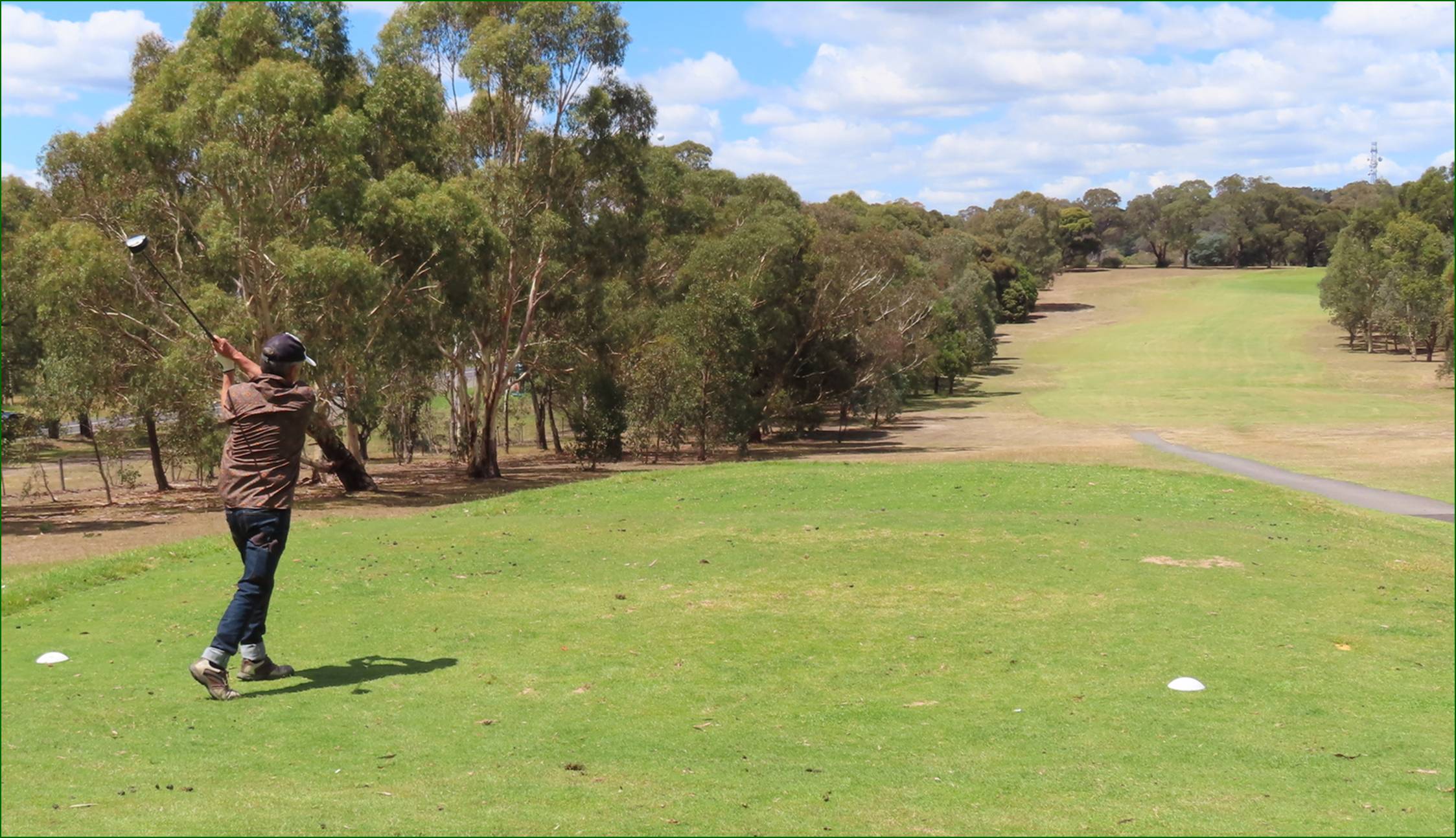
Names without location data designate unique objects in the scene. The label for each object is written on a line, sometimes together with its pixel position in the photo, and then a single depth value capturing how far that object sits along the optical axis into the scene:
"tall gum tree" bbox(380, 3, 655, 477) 43.56
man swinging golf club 10.06
